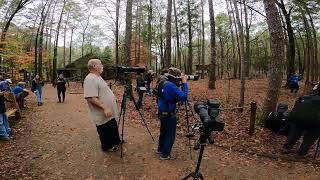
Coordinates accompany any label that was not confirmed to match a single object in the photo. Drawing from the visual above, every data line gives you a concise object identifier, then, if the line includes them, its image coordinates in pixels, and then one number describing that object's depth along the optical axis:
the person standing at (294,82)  13.66
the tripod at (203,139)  2.74
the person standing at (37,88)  10.46
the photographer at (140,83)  8.45
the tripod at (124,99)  4.36
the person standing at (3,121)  5.34
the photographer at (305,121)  4.64
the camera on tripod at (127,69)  4.20
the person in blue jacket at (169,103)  3.95
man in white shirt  4.06
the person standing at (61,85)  10.69
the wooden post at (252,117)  5.70
